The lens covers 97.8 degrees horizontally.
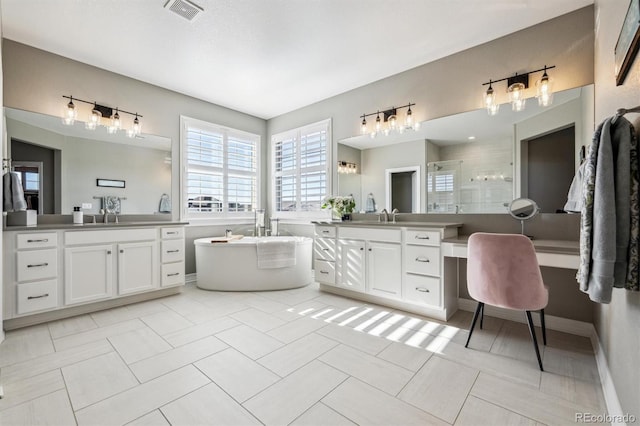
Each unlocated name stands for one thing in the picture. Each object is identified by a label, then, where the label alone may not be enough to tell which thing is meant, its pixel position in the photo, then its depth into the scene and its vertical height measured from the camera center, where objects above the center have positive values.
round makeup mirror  2.50 +0.02
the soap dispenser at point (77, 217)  3.07 -0.06
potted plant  3.81 +0.09
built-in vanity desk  1.98 -0.31
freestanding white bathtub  3.63 -0.78
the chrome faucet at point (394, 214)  3.40 -0.03
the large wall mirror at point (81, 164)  2.83 +0.55
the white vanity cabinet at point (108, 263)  2.77 -0.55
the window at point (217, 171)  4.16 +0.66
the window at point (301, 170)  4.33 +0.70
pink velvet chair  1.93 -0.45
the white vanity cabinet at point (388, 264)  2.69 -0.58
